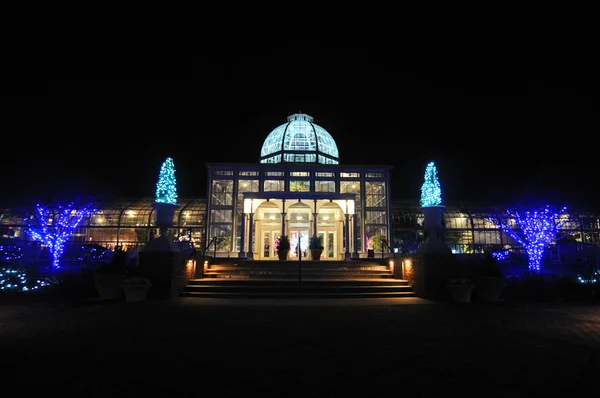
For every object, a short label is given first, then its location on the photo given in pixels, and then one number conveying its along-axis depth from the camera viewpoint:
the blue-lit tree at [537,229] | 21.95
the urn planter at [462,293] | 11.23
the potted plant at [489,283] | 11.78
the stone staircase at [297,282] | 12.37
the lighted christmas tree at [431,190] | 12.95
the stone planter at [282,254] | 20.06
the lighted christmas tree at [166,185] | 13.20
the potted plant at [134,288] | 10.86
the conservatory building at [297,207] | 23.66
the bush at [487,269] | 11.99
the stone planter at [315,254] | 20.94
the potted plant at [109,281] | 11.55
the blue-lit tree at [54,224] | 21.92
